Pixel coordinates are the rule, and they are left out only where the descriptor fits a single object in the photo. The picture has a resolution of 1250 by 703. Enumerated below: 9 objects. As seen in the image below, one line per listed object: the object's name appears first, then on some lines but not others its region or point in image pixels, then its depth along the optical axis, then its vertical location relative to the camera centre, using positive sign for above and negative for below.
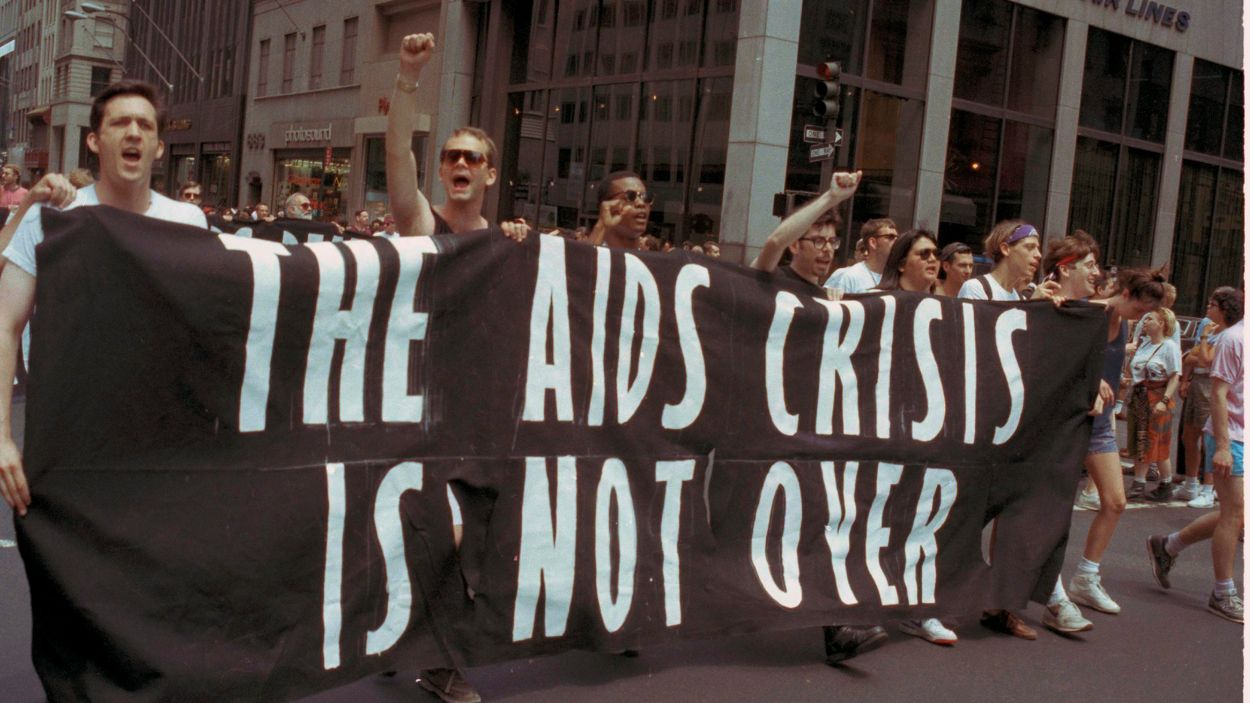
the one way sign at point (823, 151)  13.19 +1.77
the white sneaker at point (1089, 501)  9.27 -1.11
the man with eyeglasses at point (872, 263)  7.26 +0.38
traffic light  13.09 +2.35
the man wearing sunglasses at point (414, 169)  4.38 +0.42
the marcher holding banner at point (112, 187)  3.46 +0.21
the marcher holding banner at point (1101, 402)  6.02 -0.24
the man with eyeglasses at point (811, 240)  4.95 +0.33
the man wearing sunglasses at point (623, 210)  5.33 +0.39
